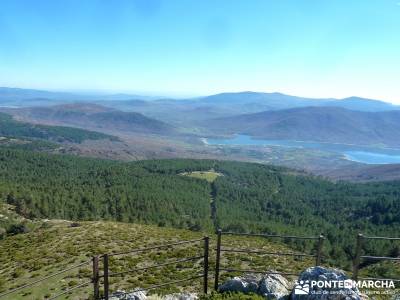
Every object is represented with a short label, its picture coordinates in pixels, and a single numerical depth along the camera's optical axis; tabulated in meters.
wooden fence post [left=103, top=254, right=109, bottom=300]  12.18
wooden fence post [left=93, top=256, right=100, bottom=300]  11.68
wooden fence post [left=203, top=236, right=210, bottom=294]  13.41
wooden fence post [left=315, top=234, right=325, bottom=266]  13.49
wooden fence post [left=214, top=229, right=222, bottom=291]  13.70
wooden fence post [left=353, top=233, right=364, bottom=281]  13.04
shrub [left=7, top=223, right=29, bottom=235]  58.87
